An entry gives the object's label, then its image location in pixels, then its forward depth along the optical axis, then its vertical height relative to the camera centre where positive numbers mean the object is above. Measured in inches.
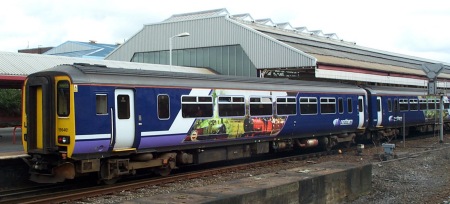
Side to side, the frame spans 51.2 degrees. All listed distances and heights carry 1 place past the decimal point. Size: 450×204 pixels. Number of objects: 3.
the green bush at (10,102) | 1307.8 +16.2
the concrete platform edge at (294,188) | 302.2 -60.0
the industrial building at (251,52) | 1114.7 +151.3
